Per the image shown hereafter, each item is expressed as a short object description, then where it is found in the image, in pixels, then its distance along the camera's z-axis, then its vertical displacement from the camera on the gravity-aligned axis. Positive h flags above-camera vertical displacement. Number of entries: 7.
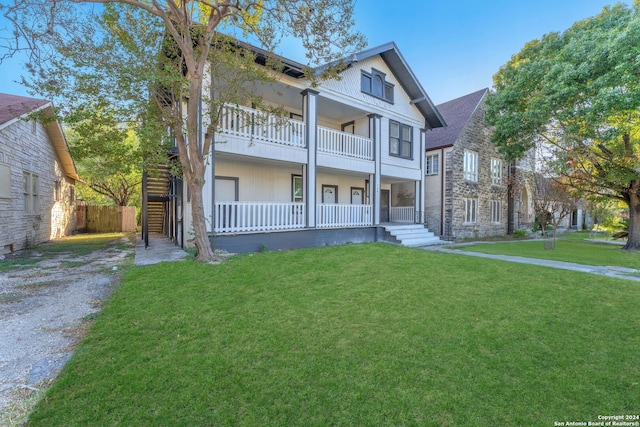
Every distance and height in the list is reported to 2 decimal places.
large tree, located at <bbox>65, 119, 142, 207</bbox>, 8.55 +1.90
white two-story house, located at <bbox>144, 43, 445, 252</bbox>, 9.66 +2.02
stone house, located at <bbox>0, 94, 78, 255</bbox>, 9.59 +1.34
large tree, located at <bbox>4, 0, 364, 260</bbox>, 7.14 +4.15
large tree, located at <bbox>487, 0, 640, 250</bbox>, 10.20 +4.45
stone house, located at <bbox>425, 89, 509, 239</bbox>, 17.08 +2.23
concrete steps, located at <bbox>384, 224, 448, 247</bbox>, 13.05 -1.09
